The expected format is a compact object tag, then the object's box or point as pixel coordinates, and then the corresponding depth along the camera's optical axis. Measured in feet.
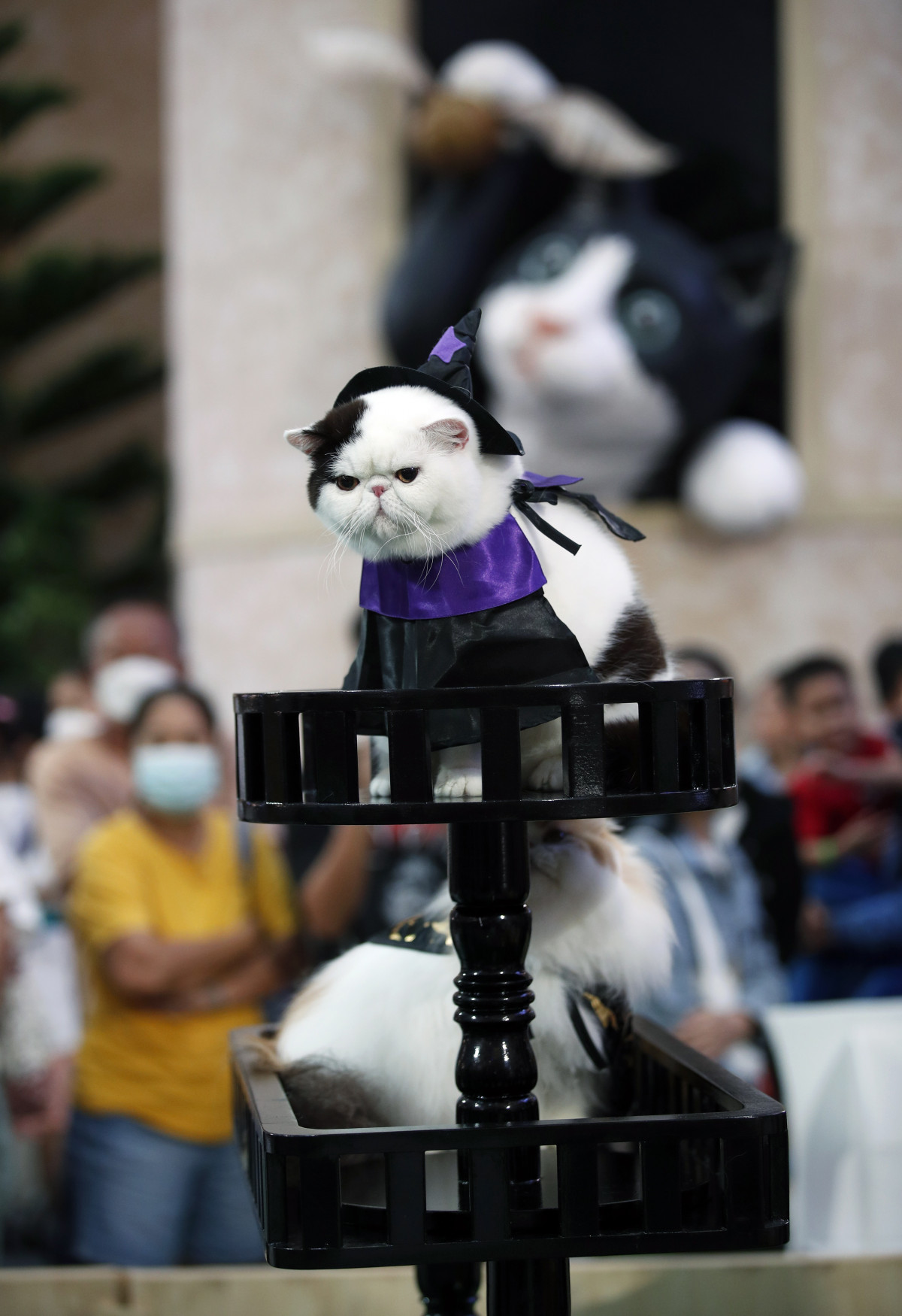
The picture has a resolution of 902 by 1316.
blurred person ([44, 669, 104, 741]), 10.19
